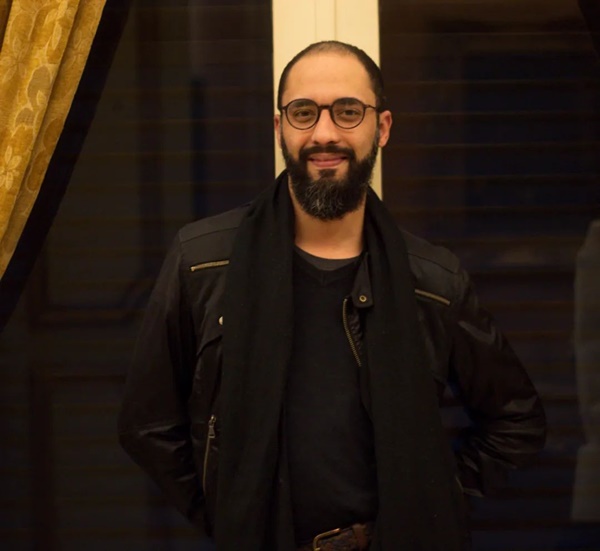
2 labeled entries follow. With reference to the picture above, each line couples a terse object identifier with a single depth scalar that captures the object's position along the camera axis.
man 2.08
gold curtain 2.28
